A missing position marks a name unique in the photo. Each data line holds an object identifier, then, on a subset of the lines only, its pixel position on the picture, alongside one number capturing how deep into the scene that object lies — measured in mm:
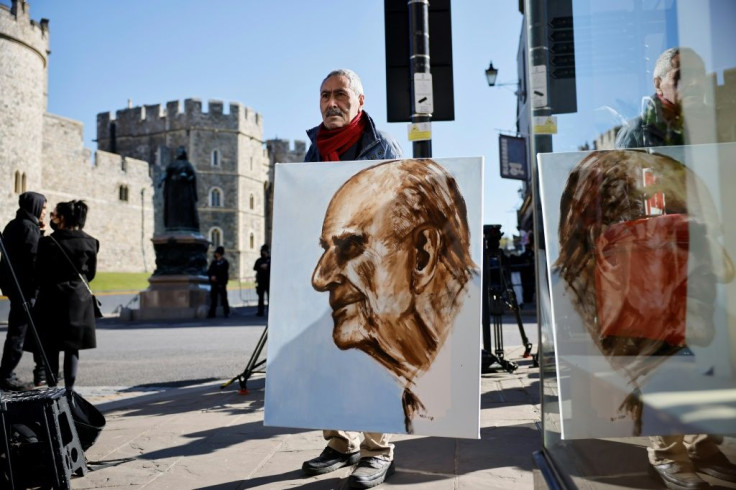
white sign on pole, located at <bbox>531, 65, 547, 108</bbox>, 1843
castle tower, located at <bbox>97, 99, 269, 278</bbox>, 48875
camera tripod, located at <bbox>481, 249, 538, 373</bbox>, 5055
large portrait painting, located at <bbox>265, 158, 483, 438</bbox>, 2004
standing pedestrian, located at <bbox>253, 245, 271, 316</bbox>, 14023
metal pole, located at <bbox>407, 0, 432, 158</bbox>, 4445
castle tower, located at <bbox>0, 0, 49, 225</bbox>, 31578
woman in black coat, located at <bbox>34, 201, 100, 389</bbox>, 4254
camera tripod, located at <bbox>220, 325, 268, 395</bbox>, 4375
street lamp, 14727
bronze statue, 14617
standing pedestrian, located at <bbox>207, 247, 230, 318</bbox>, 14055
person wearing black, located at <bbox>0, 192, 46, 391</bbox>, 5066
